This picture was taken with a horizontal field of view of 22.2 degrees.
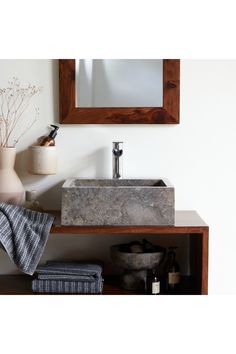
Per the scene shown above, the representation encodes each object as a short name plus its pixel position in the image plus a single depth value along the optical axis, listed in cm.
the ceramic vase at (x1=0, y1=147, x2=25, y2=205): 268
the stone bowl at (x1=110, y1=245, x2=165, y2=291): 264
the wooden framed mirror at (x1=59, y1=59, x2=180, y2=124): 279
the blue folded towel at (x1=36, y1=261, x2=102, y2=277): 261
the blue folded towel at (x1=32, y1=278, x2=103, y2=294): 259
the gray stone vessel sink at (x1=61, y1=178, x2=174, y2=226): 251
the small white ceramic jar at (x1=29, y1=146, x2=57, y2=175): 275
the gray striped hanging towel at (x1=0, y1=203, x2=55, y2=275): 247
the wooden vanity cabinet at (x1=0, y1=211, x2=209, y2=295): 252
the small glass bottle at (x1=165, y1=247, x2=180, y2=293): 268
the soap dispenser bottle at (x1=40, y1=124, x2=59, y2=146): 278
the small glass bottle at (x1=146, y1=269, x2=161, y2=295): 263
